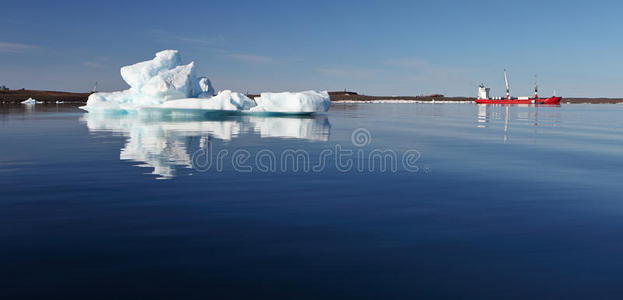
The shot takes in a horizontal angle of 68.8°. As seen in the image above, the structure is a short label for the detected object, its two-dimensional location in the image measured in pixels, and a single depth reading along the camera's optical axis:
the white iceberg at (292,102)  42.09
